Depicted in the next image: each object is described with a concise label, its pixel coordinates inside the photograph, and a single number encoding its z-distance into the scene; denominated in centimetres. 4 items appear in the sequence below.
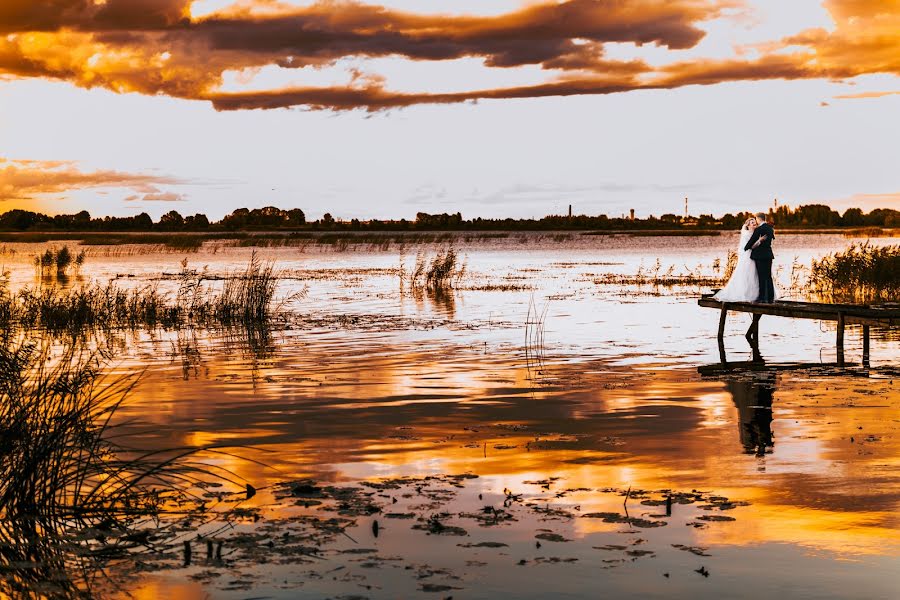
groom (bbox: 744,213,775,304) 2567
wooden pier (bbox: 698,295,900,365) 2186
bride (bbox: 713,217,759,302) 2622
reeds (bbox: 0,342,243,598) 825
